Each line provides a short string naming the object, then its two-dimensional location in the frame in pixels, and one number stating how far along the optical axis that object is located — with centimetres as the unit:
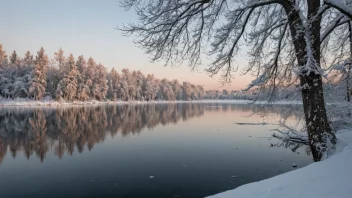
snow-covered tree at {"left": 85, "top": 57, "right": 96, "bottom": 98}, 7291
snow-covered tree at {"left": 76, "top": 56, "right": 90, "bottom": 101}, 7031
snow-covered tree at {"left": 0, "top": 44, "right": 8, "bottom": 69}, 6297
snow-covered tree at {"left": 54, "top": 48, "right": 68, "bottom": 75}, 6775
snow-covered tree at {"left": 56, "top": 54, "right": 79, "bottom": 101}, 6412
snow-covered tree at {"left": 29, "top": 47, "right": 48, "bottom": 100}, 5950
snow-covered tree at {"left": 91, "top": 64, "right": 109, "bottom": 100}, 7662
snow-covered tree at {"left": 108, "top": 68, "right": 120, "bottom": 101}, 8844
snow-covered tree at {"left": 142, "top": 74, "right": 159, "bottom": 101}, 10825
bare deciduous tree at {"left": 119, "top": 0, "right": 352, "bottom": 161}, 526
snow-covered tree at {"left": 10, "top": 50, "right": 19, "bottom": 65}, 7331
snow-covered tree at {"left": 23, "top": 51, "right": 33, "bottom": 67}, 6881
